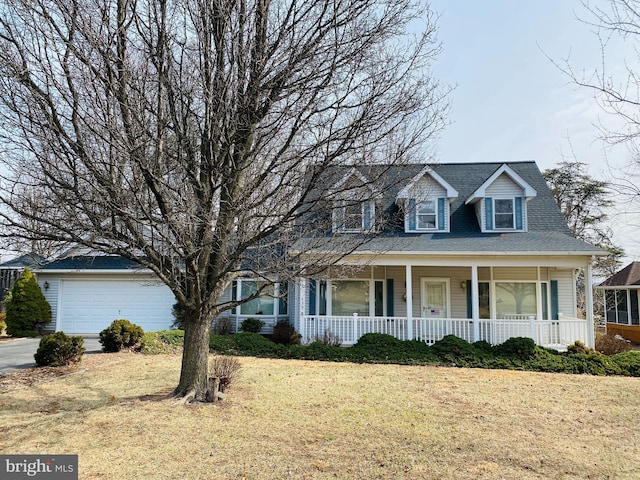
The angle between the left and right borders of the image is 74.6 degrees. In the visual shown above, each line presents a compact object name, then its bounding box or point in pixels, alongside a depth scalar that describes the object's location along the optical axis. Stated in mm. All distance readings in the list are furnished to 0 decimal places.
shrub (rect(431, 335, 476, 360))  11953
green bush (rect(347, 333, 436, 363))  11922
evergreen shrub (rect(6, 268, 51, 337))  16188
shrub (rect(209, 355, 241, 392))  7664
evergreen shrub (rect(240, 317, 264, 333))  16078
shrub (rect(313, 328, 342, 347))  13539
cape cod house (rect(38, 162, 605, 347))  13156
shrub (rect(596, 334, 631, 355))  13070
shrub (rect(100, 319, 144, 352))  11898
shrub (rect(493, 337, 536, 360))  11773
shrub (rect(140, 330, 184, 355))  12508
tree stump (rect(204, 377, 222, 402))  7062
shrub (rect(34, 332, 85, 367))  9789
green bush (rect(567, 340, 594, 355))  12117
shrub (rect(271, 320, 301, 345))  13727
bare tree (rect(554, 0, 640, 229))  5020
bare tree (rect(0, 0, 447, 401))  5285
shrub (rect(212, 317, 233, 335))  16312
